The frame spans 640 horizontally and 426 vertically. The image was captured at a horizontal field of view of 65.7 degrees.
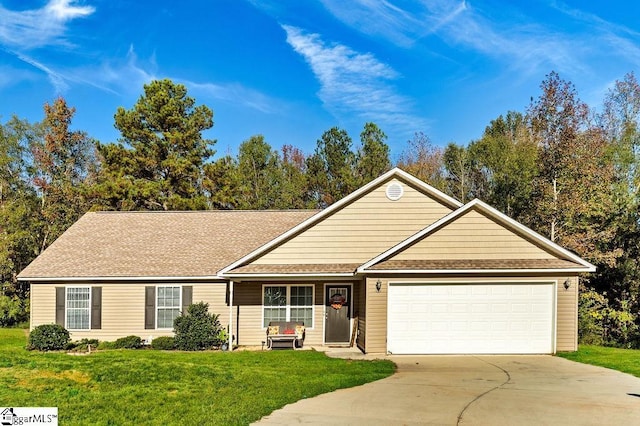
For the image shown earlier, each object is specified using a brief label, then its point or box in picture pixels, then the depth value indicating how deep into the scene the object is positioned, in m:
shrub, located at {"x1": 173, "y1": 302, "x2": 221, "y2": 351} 16.08
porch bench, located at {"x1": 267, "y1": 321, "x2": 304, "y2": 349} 16.28
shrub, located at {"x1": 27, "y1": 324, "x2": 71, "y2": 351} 15.88
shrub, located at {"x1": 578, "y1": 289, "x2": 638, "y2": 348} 21.70
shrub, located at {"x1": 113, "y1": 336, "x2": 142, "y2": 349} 16.42
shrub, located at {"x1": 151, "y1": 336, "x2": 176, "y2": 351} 16.17
